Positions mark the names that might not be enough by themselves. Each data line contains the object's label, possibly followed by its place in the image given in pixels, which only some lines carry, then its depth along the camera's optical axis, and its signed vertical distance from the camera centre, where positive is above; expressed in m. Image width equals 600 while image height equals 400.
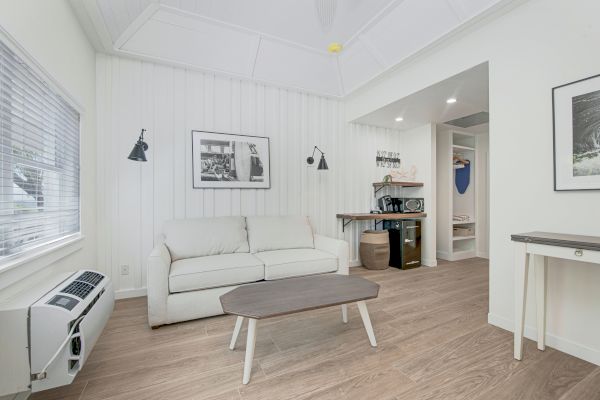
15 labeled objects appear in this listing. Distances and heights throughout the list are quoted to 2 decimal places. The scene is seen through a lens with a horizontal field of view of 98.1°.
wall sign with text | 4.40 +0.67
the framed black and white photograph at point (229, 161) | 3.13 +0.48
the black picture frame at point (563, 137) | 1.70 +0.42
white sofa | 2.20 -0.61
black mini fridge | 3.95 -0.70
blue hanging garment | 4.95 +0.39
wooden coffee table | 1.55 -0.67
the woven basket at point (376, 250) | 3.87 -0.77
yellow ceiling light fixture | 3.13 +1.84
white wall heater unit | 1.17 -0.66
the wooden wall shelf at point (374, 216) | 3.71 -0.27
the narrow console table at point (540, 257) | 1.47 -0.36
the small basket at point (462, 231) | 4.76 -0.62
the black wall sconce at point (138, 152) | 2.54 +0.46
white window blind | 1.37 +0.25
